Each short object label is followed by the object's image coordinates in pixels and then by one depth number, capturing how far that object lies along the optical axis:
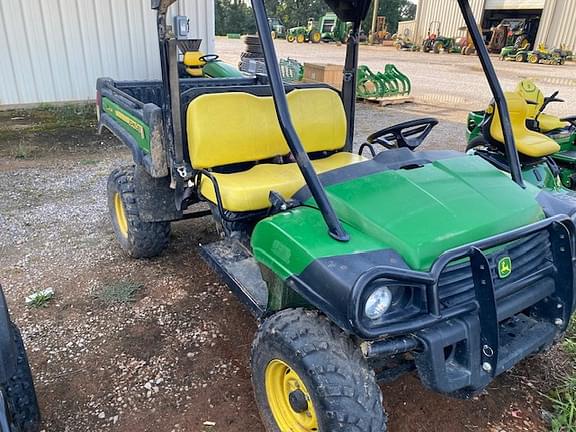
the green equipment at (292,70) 9.16
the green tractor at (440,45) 23.89
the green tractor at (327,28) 27.06
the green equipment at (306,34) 27.55
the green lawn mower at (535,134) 4.00
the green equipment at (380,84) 9.52
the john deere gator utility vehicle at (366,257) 1.57
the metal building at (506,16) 21.48
